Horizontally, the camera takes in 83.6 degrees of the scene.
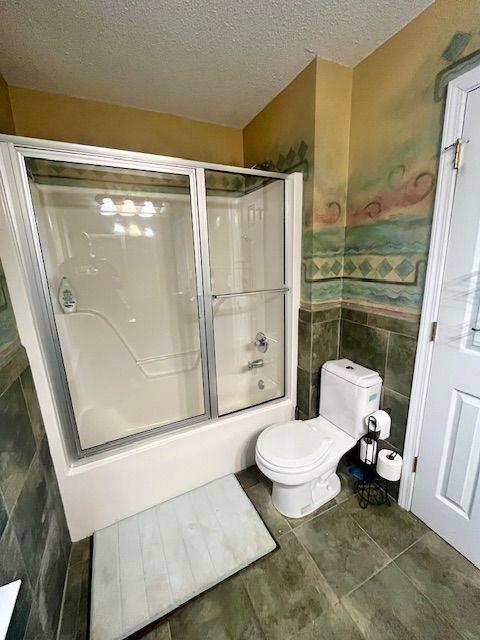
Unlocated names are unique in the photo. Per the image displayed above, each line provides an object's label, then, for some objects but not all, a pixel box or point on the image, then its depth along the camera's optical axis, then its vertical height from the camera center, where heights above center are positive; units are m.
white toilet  1.38 -1.02
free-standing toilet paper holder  1.52 -1.37
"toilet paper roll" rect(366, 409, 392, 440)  1.47 -0.92
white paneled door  1.07 -0.61
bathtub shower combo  1.20 -0.20
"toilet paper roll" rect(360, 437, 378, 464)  1.52 -1.10
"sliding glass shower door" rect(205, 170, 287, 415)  1.81 -0.20
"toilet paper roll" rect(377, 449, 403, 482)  1.42 -1.12
